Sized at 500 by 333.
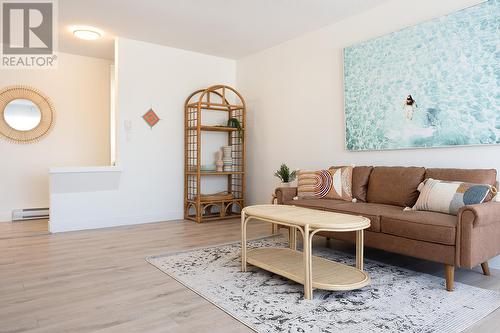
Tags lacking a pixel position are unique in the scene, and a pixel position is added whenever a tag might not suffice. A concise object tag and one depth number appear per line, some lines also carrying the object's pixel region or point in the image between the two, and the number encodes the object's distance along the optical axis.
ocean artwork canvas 2.96
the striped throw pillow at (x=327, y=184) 3.71
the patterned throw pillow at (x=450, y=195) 2.58
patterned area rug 1.91
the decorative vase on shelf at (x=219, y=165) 5.41
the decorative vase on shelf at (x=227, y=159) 5.46
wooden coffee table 2.24
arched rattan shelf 5.11
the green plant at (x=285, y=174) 4.57
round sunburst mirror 5.14
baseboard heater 5.17
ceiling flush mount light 4.43
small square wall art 5.07
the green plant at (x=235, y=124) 5.46
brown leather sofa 2.33
